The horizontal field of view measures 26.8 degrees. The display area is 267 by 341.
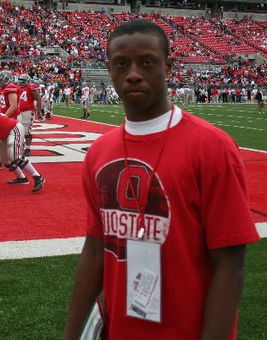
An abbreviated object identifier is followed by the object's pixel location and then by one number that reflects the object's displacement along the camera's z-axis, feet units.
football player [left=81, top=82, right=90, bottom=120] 73.95
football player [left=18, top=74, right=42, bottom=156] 38.09
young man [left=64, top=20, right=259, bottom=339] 5.39
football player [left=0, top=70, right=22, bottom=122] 29.94
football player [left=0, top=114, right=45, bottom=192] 26.35
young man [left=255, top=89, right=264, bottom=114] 85.66
